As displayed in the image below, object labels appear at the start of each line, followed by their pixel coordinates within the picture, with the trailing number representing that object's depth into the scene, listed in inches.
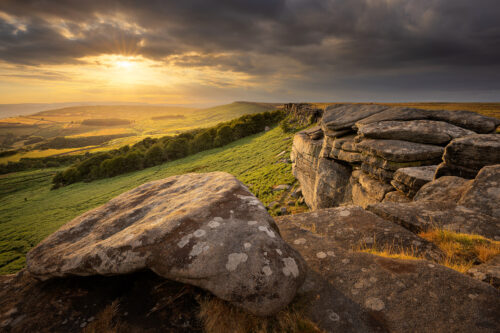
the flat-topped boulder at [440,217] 228.7
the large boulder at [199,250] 139.2
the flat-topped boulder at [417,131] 414.0
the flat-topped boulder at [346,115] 595.0
